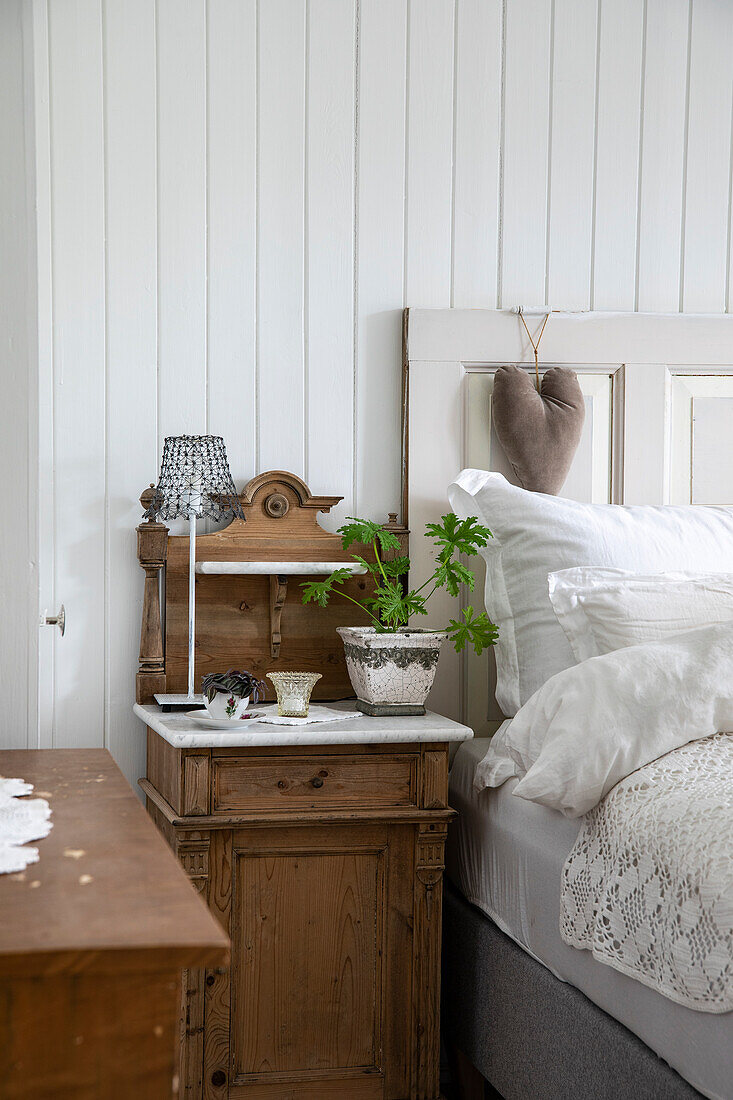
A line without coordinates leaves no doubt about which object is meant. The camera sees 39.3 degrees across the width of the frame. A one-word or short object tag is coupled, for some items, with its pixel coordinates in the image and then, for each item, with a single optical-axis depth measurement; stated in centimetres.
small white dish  185
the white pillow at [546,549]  204
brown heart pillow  229
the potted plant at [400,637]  200
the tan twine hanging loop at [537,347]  238
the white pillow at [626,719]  151
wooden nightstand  181
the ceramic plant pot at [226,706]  185
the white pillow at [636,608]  181
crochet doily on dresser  105
